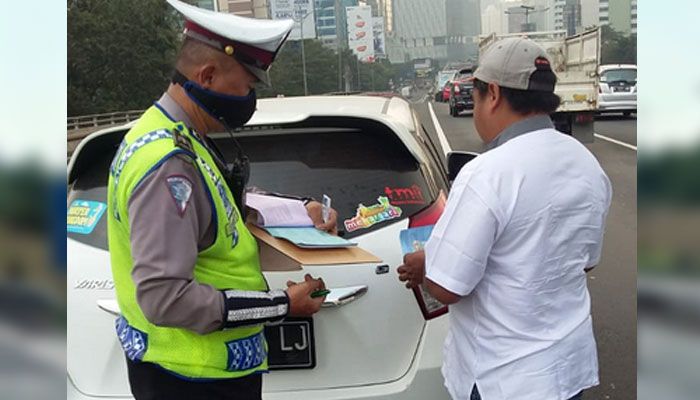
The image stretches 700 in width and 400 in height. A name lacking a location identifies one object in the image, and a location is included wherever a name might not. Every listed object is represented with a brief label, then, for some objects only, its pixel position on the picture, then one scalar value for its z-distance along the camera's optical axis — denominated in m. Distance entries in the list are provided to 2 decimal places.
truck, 13.36
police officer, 1.28
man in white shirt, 1.47
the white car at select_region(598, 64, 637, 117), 18.55
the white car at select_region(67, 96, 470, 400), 1.93
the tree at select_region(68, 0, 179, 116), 29.08
